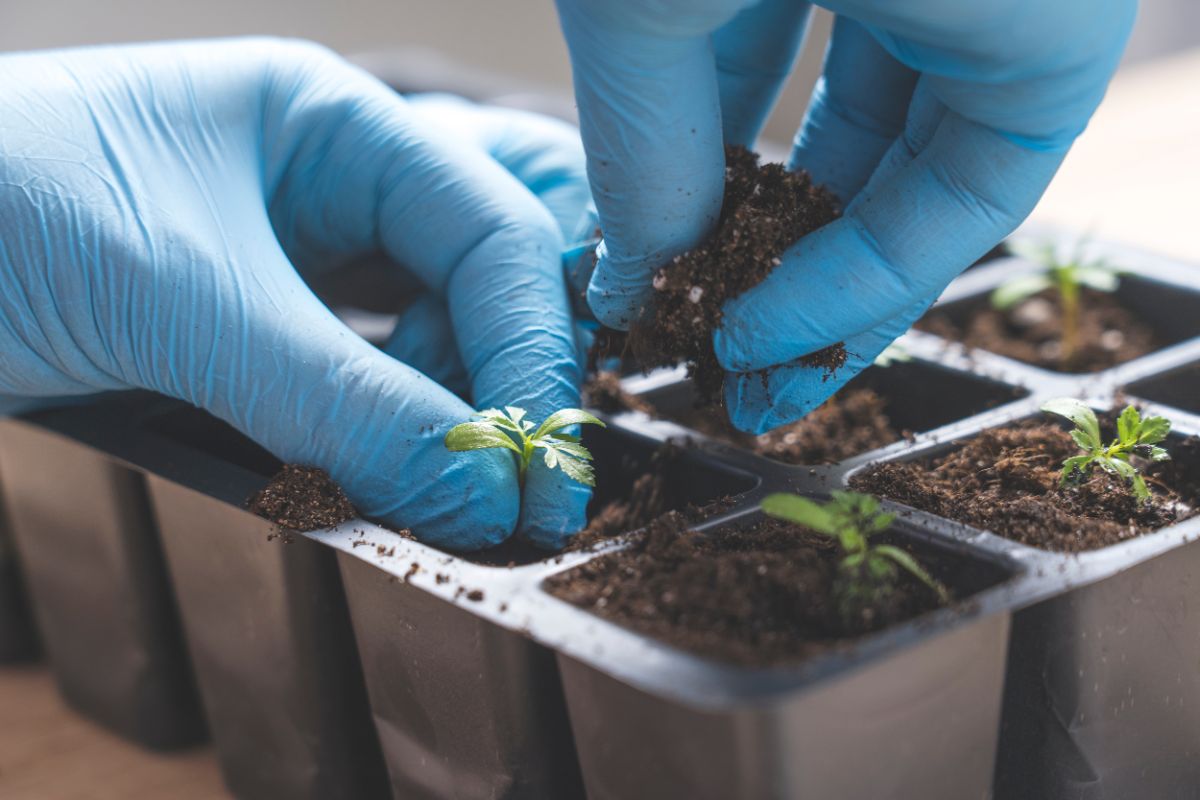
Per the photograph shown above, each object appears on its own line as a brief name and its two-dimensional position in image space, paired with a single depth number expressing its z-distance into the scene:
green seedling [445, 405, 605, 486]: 0.37
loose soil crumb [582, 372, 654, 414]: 0.42
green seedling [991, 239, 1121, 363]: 0.45
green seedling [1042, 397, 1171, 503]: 0.37
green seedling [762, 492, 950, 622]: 0.34
